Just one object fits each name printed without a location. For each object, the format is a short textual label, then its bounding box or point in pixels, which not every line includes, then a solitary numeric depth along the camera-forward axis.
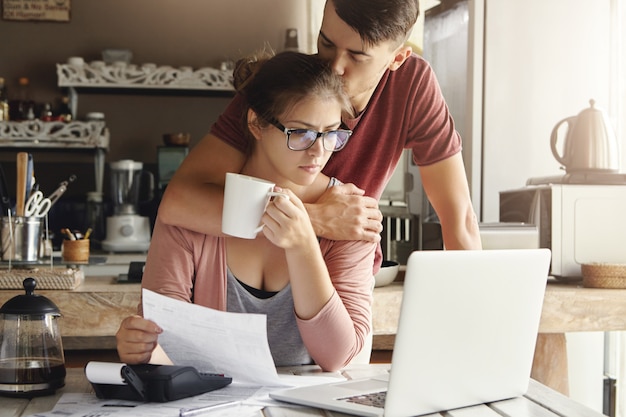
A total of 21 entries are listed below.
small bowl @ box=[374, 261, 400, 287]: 2.25
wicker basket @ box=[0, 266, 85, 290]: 2.04
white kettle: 2.57
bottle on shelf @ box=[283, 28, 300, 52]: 4.16
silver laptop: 0.95
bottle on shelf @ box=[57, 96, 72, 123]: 3.81
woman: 1.24
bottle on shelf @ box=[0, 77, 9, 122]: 3.82
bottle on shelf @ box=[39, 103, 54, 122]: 3.73
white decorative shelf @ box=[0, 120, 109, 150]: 3.70
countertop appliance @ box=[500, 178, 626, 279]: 2.45
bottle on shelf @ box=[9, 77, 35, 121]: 3.89
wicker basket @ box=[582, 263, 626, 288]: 2.29
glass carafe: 1.10
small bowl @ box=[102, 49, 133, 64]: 3.87
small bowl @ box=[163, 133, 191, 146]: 3.89
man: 1.35
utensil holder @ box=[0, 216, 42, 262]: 2.29
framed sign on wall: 4.04
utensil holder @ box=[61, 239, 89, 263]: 2.64
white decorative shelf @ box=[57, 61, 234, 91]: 3.73
